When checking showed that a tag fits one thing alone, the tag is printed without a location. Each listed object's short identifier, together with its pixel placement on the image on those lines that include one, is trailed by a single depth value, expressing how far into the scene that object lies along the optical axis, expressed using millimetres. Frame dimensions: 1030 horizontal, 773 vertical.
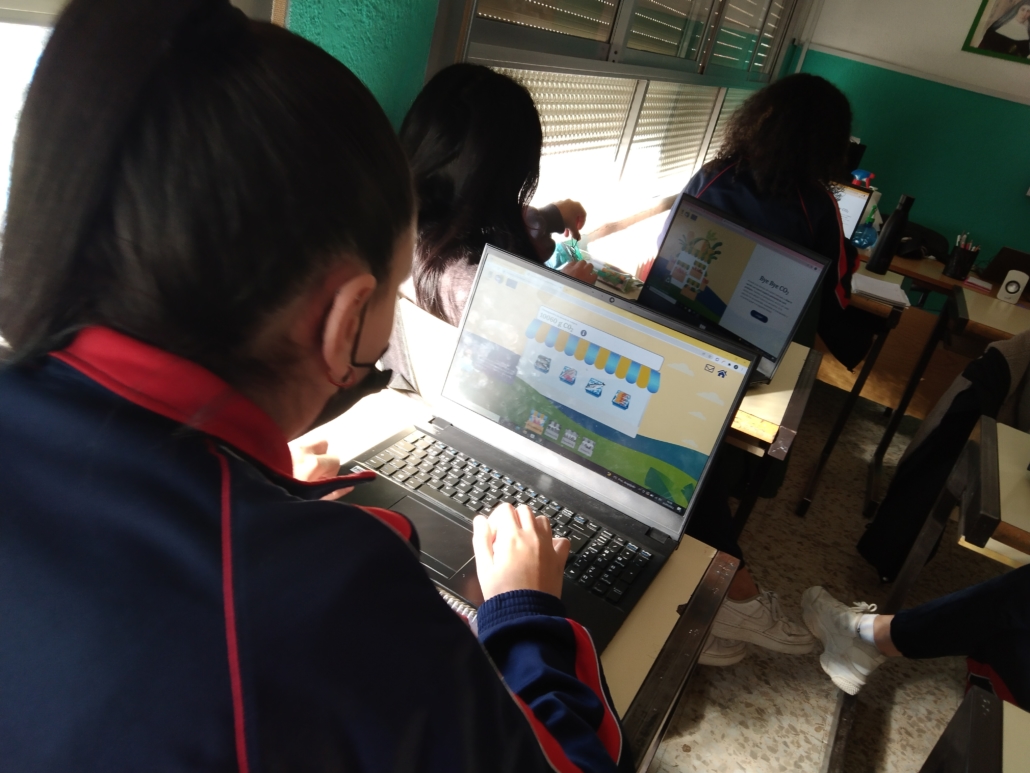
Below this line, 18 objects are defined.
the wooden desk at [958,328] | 2727
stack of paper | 2568
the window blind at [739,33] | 3553
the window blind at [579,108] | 2201
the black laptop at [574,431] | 976
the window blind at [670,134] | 3129
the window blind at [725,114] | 4156
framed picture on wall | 4113
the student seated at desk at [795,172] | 2121
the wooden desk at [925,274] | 3328
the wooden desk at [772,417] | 1538
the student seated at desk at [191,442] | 418
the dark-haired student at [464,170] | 1358
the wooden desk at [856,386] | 2523
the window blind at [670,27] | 2619
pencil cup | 3434
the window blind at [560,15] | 1732
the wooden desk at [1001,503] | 1351
